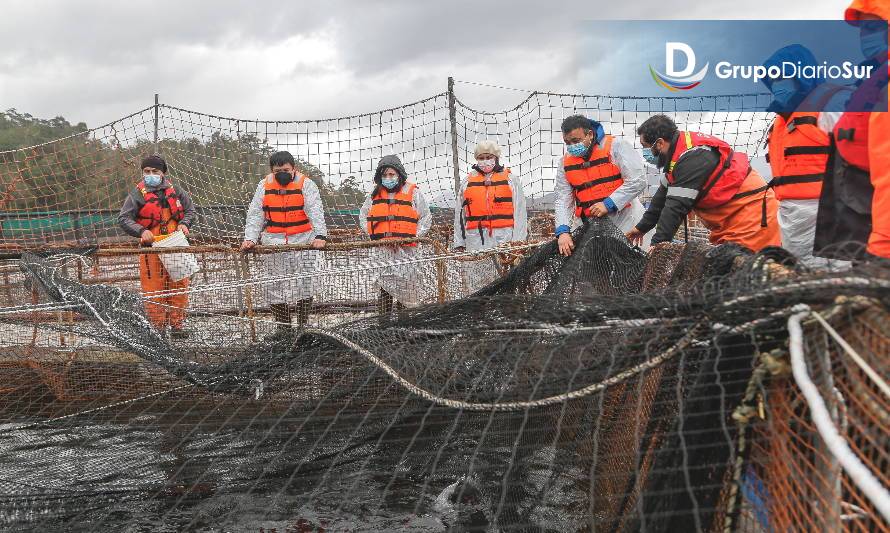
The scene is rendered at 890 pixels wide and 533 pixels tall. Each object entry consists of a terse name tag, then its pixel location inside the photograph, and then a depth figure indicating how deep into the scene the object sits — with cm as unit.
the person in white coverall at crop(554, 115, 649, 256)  557
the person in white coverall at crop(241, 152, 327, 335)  662
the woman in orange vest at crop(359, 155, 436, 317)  596
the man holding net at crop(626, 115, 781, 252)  413
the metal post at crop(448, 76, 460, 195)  846
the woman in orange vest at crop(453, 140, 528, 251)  659
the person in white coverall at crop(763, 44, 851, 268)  354
